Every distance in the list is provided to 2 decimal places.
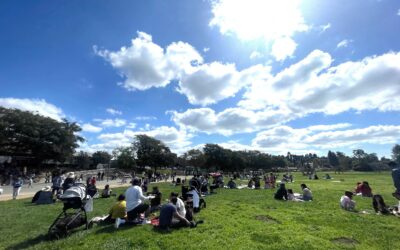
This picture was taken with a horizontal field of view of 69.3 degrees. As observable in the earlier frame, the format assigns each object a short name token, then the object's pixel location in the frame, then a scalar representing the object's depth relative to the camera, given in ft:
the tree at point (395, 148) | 474.16
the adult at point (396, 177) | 31.19
